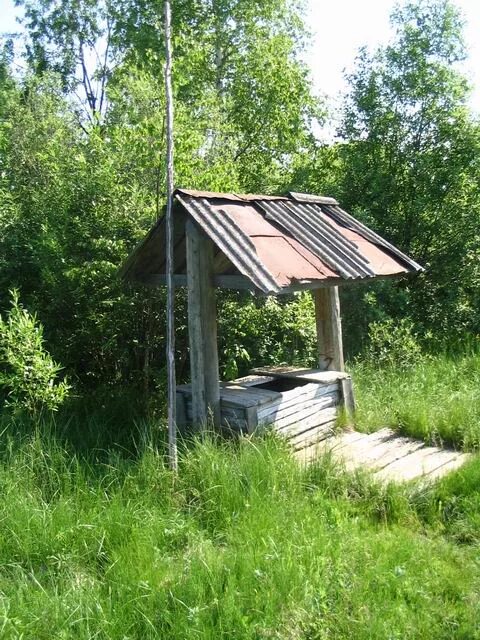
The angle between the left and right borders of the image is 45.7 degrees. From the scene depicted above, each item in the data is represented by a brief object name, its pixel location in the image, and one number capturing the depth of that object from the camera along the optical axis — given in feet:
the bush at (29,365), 14.61
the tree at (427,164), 33.22
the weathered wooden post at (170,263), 14.24
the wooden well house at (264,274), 15.01
